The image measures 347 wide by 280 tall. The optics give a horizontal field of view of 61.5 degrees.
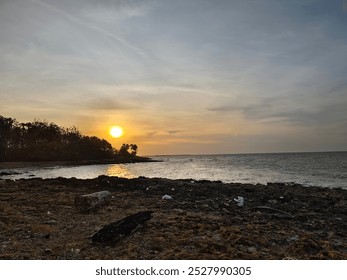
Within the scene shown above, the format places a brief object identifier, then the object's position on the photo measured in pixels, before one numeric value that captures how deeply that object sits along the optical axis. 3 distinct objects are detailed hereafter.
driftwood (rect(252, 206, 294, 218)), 11.10
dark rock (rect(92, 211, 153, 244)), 6.50
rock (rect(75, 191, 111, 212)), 9.84
